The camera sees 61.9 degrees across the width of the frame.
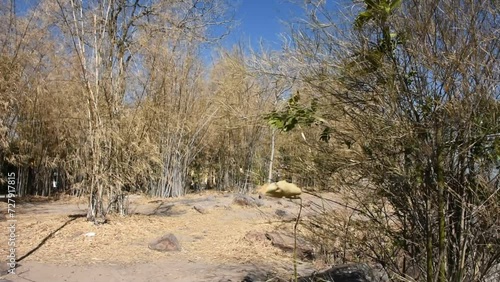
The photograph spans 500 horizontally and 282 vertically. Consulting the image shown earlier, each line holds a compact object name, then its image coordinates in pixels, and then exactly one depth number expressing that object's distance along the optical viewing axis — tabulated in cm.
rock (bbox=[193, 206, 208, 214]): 1035
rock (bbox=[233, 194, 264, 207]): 1134
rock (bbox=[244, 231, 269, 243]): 678
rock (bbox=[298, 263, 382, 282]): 336
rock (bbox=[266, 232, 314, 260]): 549
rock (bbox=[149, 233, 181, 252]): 611
